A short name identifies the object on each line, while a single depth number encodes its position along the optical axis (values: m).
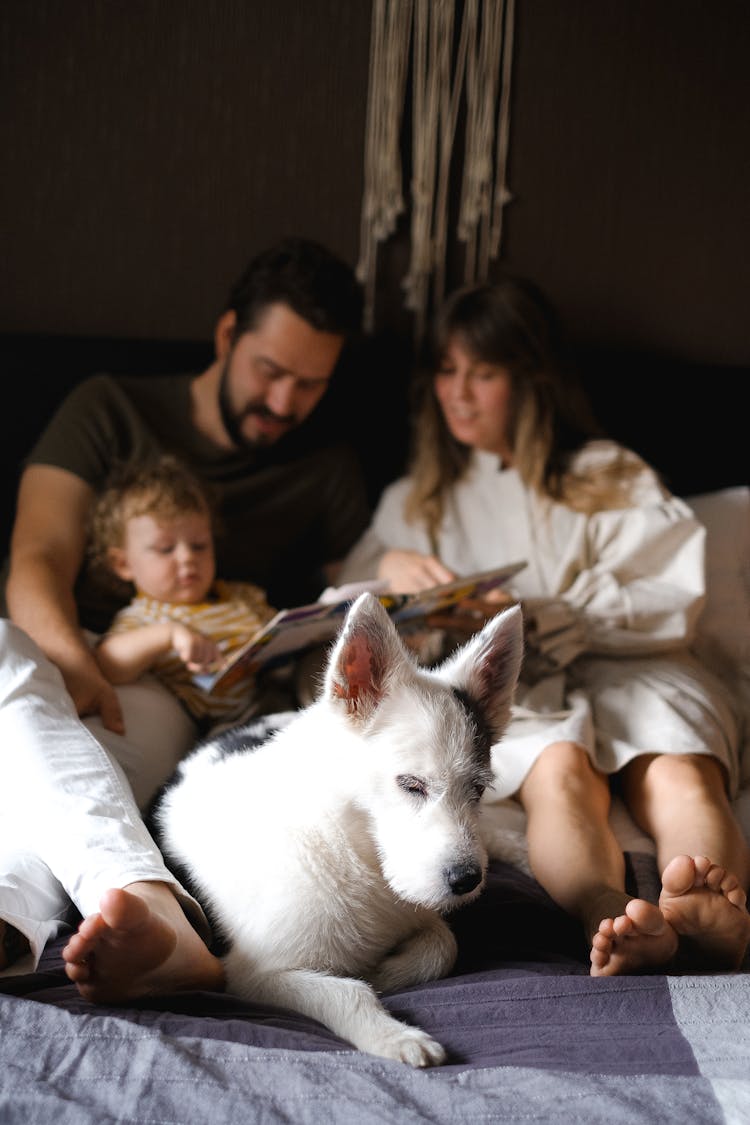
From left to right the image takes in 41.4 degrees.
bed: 0.94
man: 1.38
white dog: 1.15
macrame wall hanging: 2.63
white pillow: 2.24
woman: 1.41
